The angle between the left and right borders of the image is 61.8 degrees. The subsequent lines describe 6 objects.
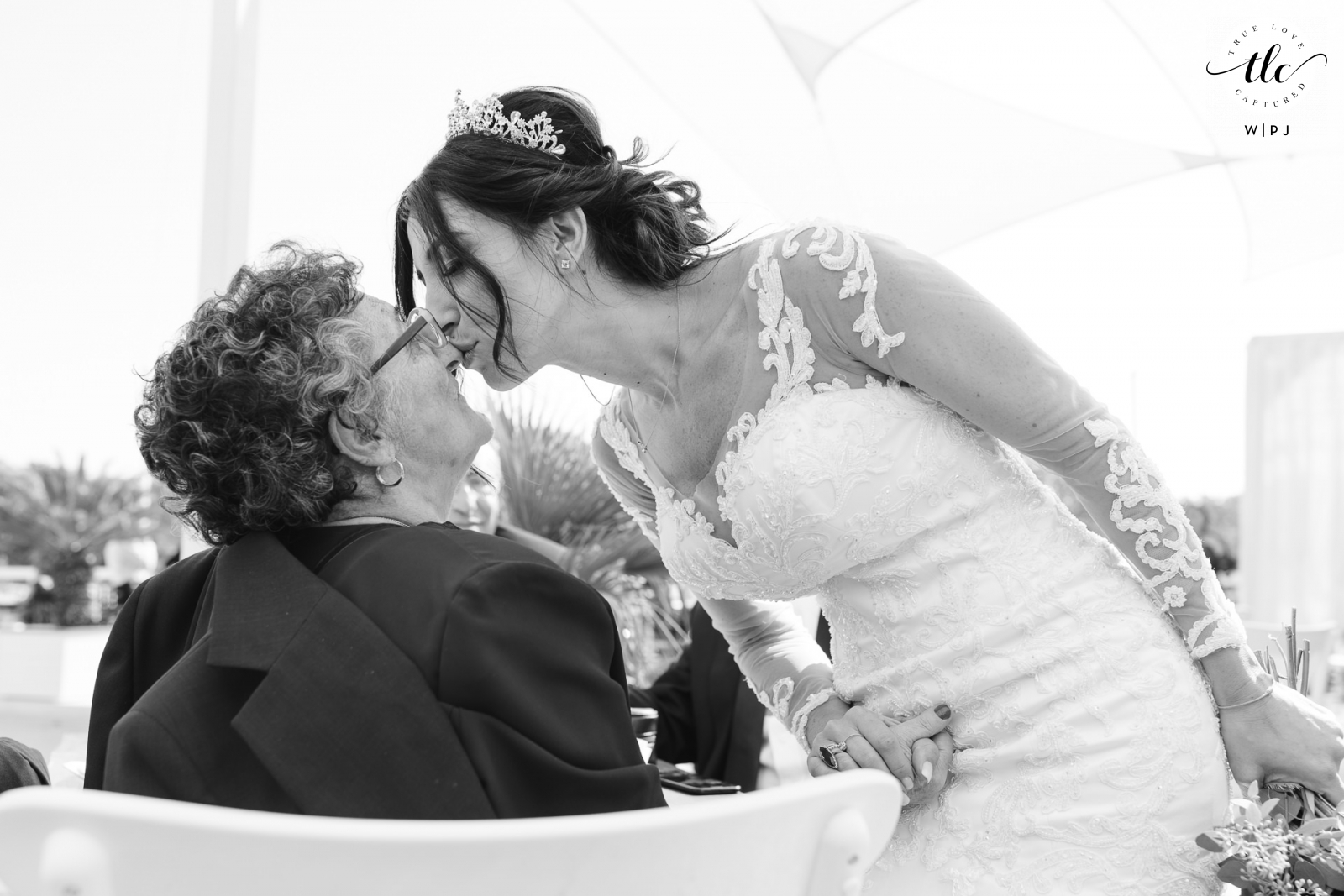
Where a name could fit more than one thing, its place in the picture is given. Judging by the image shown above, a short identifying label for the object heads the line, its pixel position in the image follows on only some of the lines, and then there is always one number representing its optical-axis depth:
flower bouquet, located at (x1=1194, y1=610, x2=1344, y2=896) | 1.33
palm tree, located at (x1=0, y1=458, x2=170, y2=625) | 9.71
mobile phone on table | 2.21
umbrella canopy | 9.12
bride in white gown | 1.62
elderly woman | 1.18
